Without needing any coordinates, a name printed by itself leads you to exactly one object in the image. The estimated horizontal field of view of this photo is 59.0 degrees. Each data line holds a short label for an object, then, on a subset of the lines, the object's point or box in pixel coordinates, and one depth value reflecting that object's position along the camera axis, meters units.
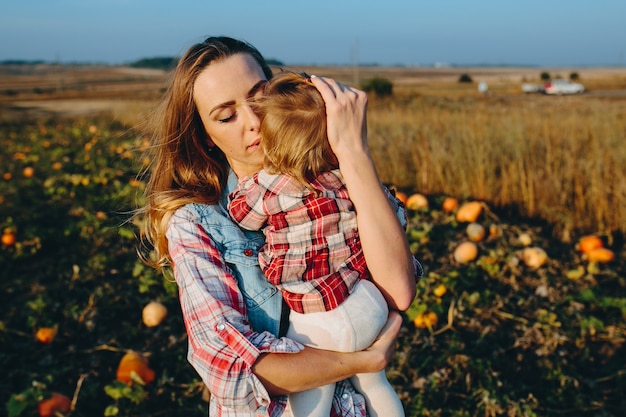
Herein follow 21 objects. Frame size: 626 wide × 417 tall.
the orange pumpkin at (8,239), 5.60
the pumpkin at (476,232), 5.27
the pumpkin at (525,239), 5.06
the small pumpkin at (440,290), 4.30
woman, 1.45
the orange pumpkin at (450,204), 6.07
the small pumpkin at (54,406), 3.07
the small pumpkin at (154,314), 4.09
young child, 1.53
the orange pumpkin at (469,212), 5.63
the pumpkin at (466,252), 4.91
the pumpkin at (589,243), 4.94
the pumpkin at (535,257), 4.74
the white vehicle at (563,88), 34.09
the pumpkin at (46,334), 3.91
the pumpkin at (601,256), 4.77
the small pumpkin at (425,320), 3.97
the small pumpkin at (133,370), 3.42
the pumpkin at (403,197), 6.23
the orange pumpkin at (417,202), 6.07
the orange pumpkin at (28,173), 8.67
